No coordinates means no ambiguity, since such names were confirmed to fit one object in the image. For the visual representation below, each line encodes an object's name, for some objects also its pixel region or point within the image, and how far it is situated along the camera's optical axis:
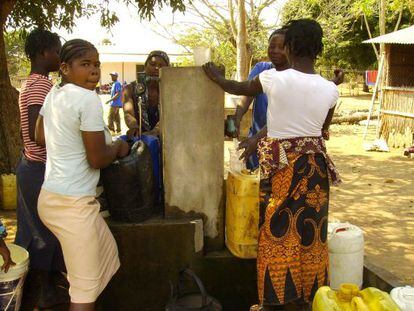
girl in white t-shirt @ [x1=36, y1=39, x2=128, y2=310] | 2.38
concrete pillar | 3.02
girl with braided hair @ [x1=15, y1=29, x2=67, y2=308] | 2.92
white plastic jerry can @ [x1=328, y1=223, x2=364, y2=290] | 3.08
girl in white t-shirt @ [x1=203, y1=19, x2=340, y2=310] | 2.52
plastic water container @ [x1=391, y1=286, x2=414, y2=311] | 2.41
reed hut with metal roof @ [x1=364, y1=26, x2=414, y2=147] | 10.74
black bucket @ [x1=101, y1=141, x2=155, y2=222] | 2.84
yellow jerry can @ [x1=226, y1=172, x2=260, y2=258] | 3.03
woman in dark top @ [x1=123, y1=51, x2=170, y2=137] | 3.63
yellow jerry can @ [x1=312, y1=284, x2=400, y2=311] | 2.26
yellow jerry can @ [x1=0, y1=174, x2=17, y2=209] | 6.01
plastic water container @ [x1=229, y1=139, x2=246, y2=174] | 3.18
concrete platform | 3.08
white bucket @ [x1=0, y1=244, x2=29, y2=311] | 2.59
